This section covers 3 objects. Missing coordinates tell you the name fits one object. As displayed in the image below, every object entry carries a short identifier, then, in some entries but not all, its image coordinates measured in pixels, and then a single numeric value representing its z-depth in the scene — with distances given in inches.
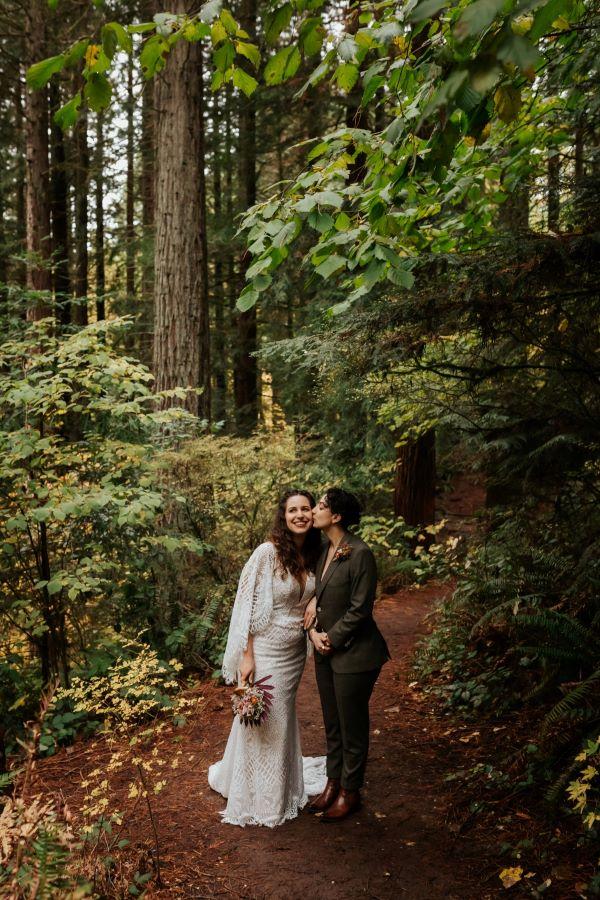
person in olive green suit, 160.9
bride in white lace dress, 167.5
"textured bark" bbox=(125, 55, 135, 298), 550.4
